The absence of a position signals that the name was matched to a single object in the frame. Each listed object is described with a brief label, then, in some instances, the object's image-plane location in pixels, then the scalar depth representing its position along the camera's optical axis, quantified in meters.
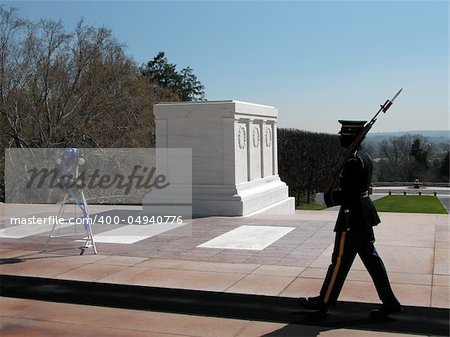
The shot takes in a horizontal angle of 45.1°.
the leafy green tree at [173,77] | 52.06
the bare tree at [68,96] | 24.25
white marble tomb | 11.02
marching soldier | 4.59
